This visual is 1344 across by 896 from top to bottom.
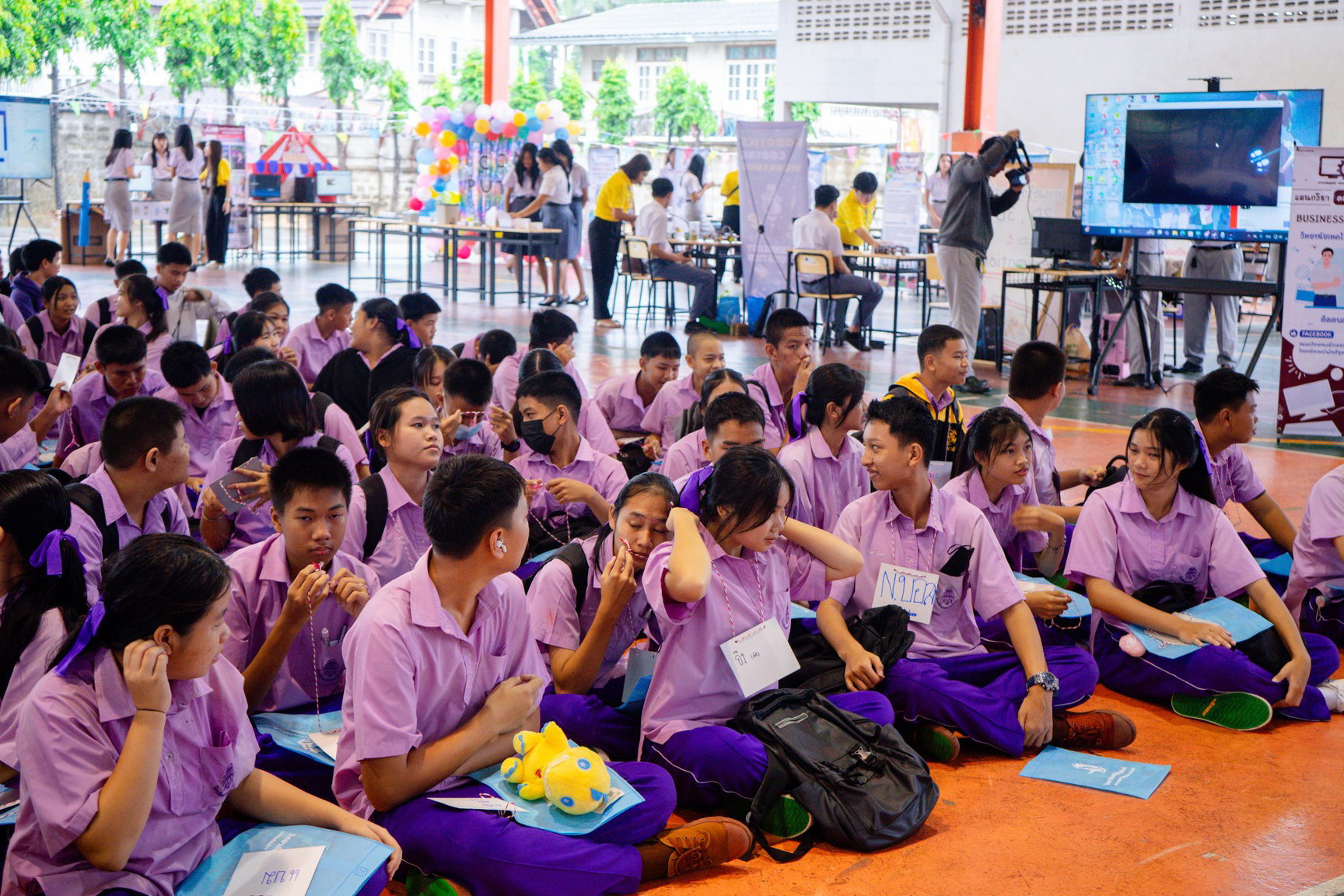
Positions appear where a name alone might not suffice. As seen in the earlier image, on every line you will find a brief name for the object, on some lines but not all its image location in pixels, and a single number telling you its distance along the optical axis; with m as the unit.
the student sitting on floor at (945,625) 3.13
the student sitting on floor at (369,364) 5.19
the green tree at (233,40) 24.38
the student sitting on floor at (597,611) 2.86
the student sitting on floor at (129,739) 1.96
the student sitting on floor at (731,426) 3.73
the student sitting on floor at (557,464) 3.97
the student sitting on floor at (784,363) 5.16
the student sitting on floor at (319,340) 5.88
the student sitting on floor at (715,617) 2.71
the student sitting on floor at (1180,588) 3.40
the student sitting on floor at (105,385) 4.43
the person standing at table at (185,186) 14.27
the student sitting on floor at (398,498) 3.28
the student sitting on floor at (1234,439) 4.11
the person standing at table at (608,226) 11.61
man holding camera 8.99
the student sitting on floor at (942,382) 4.56
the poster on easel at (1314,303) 6.87
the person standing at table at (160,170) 14.83
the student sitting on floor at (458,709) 2.31
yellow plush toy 2.38
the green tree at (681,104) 30.27
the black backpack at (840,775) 2.70
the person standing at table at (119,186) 14.37
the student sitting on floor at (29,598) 2.31
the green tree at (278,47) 25.22
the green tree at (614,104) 30.03
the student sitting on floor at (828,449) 4.01
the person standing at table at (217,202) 15.02
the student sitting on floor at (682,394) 5.04
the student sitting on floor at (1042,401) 4.25
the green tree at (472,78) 29.00
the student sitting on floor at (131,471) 3.01
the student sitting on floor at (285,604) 2.68
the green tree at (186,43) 23.77
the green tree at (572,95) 29.97
